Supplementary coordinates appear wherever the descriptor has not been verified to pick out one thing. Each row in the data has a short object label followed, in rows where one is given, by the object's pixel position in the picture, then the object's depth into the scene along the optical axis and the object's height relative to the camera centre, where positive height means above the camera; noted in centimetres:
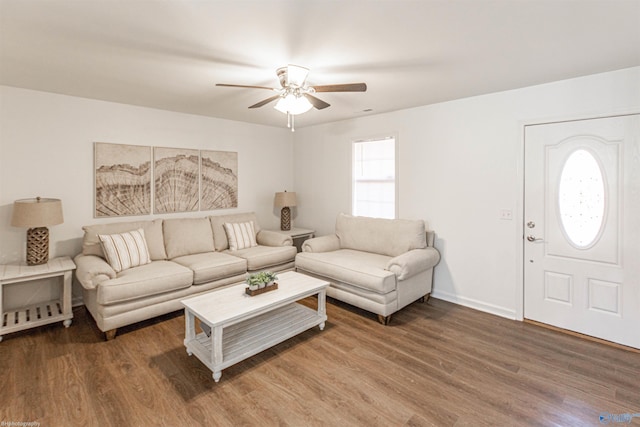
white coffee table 235 -102
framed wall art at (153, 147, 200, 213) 420 +41
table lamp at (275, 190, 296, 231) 518 +7
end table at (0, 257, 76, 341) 286 -95
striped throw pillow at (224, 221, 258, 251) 441 -36
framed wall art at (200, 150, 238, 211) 461 +44
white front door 275 -17
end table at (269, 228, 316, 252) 504 -40
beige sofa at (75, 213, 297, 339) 290 -62
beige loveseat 327 -61
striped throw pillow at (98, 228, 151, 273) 331 -43
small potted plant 278 -65
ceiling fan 242 +94
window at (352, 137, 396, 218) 441 +45
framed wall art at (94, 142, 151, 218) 376 +37
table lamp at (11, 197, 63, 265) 299 -10
